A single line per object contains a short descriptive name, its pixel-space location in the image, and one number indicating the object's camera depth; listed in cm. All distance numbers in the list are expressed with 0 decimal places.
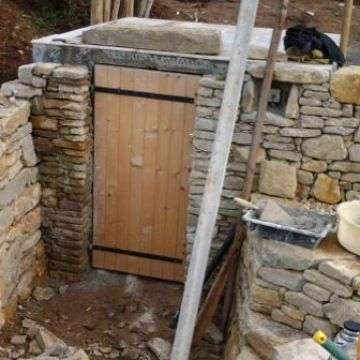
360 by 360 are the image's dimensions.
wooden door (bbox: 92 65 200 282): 529
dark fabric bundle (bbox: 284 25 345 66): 504
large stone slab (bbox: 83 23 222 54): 511
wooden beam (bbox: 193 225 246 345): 498
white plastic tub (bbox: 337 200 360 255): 405
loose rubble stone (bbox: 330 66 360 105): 474
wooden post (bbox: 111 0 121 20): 677
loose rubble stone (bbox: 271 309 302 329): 429
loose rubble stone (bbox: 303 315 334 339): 413
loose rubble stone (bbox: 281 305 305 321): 424
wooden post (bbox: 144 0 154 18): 765
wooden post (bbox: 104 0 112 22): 672
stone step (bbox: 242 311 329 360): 394
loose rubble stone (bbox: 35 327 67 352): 470
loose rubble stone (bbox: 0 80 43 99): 531
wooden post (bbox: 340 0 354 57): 502
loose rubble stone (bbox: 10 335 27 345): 495
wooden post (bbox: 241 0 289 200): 447
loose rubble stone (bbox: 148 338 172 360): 493
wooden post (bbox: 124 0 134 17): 725
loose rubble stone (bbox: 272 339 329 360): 389
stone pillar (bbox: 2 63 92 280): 526
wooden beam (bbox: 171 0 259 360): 413
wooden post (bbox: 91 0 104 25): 652
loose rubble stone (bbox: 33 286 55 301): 564
